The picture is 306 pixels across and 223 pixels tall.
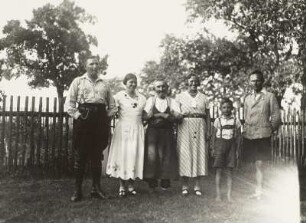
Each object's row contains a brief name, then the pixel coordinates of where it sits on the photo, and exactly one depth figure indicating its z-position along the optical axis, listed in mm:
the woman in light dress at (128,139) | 6043
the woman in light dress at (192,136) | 6293
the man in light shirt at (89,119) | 5590
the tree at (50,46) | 13875
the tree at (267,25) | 16578
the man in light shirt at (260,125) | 6078
